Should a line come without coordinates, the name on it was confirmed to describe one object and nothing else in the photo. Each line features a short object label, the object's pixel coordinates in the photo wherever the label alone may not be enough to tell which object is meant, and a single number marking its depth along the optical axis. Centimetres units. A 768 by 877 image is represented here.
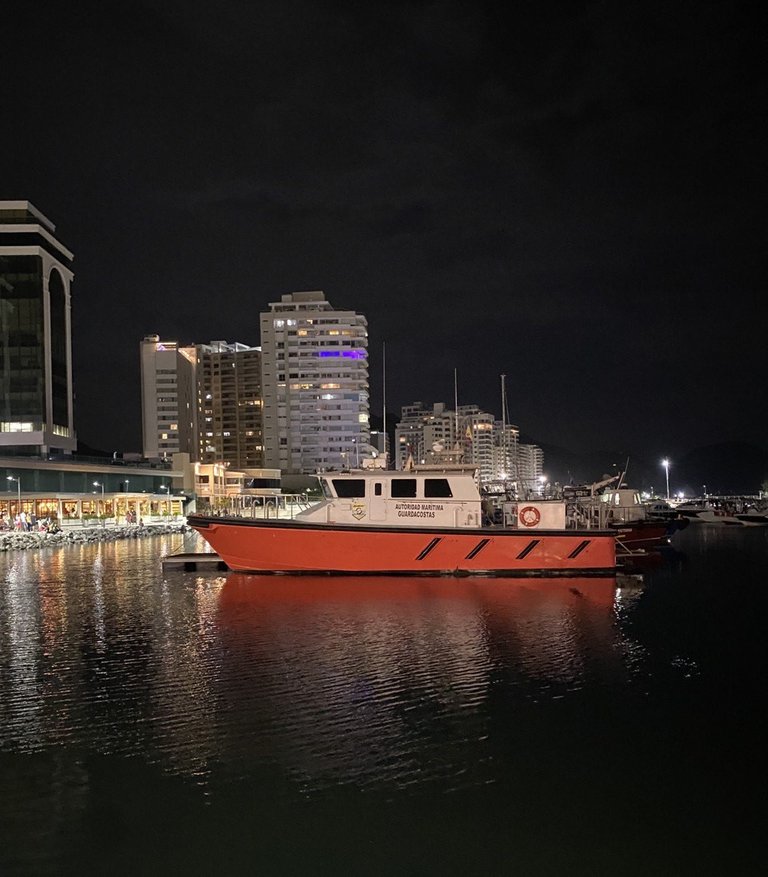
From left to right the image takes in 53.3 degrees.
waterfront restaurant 5491
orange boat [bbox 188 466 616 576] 2303
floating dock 2764
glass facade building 8431
